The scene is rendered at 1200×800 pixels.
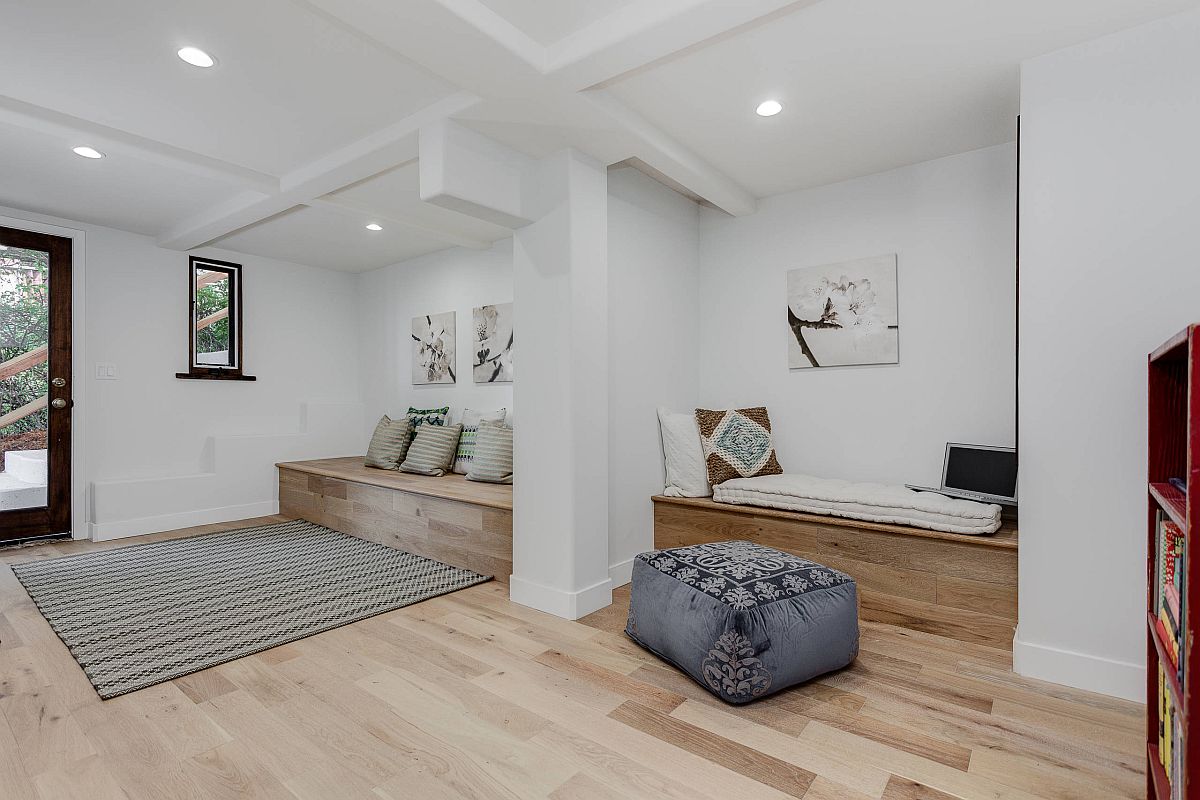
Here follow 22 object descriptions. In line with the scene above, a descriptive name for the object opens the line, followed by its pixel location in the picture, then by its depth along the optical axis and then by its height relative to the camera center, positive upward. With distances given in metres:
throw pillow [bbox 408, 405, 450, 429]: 5.09 -0.12
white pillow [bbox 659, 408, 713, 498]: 3.41 -0.32
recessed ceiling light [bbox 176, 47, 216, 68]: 2.26 +1.29
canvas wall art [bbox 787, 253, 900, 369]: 3.29 +0.49
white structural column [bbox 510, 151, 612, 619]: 2.86 +0.05
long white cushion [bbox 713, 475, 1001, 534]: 2.56 -0.46
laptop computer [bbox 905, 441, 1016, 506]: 2.76 -0.34
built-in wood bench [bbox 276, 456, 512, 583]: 3.45 -0.72
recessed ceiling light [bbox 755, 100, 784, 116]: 2.57 +1.25
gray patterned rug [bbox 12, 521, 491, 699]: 2.45 -1.00
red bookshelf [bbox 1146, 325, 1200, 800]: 0.99 -0.19
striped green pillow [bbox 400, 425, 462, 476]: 4.63 -0.38
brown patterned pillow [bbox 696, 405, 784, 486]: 3.43 -0.24
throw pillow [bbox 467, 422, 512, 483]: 4.14 -0.39
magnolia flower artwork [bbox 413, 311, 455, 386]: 5.16 +0.45
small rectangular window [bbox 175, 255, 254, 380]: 5.04 +0.67
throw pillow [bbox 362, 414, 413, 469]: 5.01 -0.35
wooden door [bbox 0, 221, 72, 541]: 4.13 +0.11
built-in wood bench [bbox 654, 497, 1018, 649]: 2.45 -0.71
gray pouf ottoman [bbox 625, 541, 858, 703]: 2.01 -0.76
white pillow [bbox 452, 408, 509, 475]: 4.54 -0.26
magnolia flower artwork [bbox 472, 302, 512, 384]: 4.69 +0.45
